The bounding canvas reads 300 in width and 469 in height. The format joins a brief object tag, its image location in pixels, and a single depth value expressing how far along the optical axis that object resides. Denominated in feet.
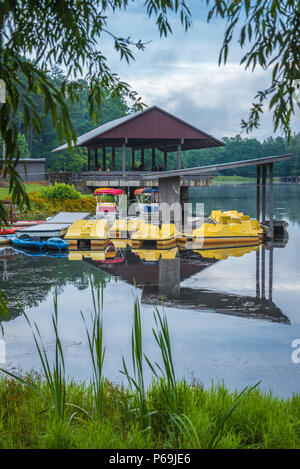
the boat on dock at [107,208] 84.56
